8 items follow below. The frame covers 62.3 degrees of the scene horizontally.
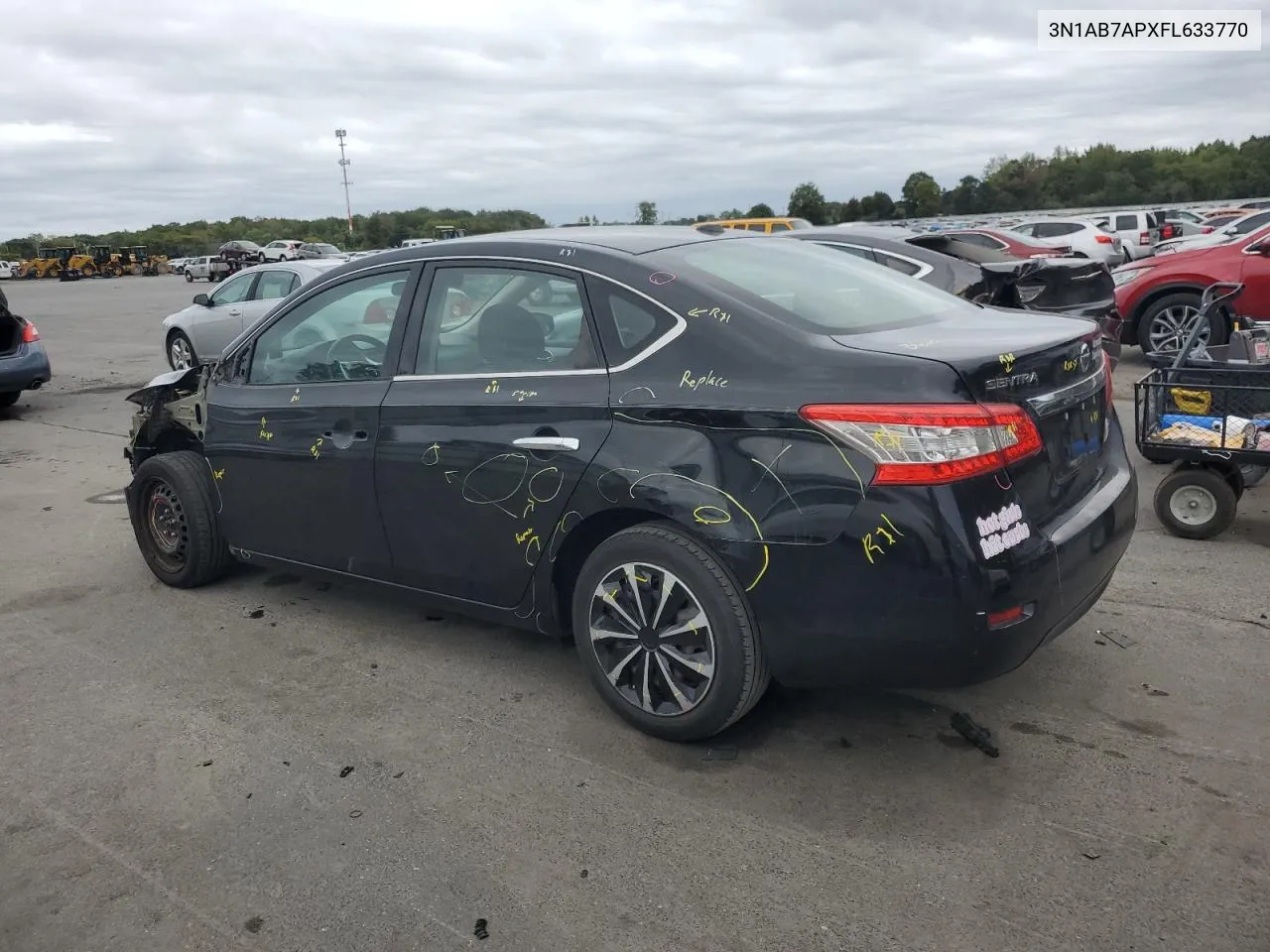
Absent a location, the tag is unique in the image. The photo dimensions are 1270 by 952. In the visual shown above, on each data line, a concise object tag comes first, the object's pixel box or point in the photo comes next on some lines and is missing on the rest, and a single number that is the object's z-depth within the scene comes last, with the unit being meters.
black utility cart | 5.38
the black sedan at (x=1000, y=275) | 8.39
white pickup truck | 51.00
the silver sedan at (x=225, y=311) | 13.23
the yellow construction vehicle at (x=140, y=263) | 65.62
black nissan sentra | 2.96
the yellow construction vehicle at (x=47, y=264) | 63.94
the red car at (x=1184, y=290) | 10.47
